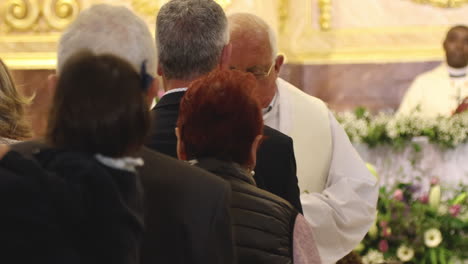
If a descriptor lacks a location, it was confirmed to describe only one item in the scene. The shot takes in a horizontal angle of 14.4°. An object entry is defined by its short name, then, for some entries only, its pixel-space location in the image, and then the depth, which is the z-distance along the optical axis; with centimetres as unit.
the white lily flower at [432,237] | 1270
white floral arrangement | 1411
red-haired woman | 510
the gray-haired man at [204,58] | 624
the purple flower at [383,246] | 1269
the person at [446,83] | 2056
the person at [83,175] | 364
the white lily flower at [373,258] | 1250
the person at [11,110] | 704
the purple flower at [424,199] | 1330
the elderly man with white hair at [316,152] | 764
